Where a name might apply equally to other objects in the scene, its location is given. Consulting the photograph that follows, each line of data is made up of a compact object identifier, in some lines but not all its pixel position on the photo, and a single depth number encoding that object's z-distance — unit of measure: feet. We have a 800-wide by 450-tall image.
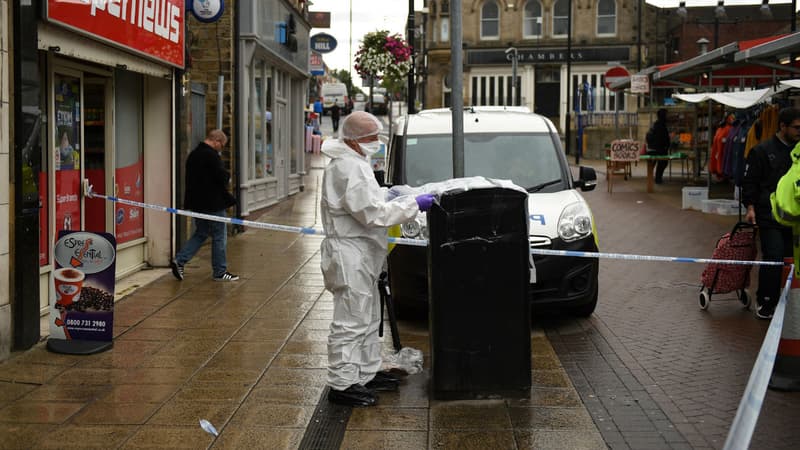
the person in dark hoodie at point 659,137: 82.33
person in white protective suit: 19.70
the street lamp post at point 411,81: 72.33
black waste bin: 20.38
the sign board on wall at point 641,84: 78.59
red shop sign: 26.76
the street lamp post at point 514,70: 116.26
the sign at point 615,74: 92.22
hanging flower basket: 89.66
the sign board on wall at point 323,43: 90.38
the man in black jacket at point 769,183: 27.30
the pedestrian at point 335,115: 171.12
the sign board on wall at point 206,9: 40.24
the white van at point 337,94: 220.02
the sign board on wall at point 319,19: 85.55
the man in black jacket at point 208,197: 35.63
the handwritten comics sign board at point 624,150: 84.48
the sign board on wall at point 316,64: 96.30
